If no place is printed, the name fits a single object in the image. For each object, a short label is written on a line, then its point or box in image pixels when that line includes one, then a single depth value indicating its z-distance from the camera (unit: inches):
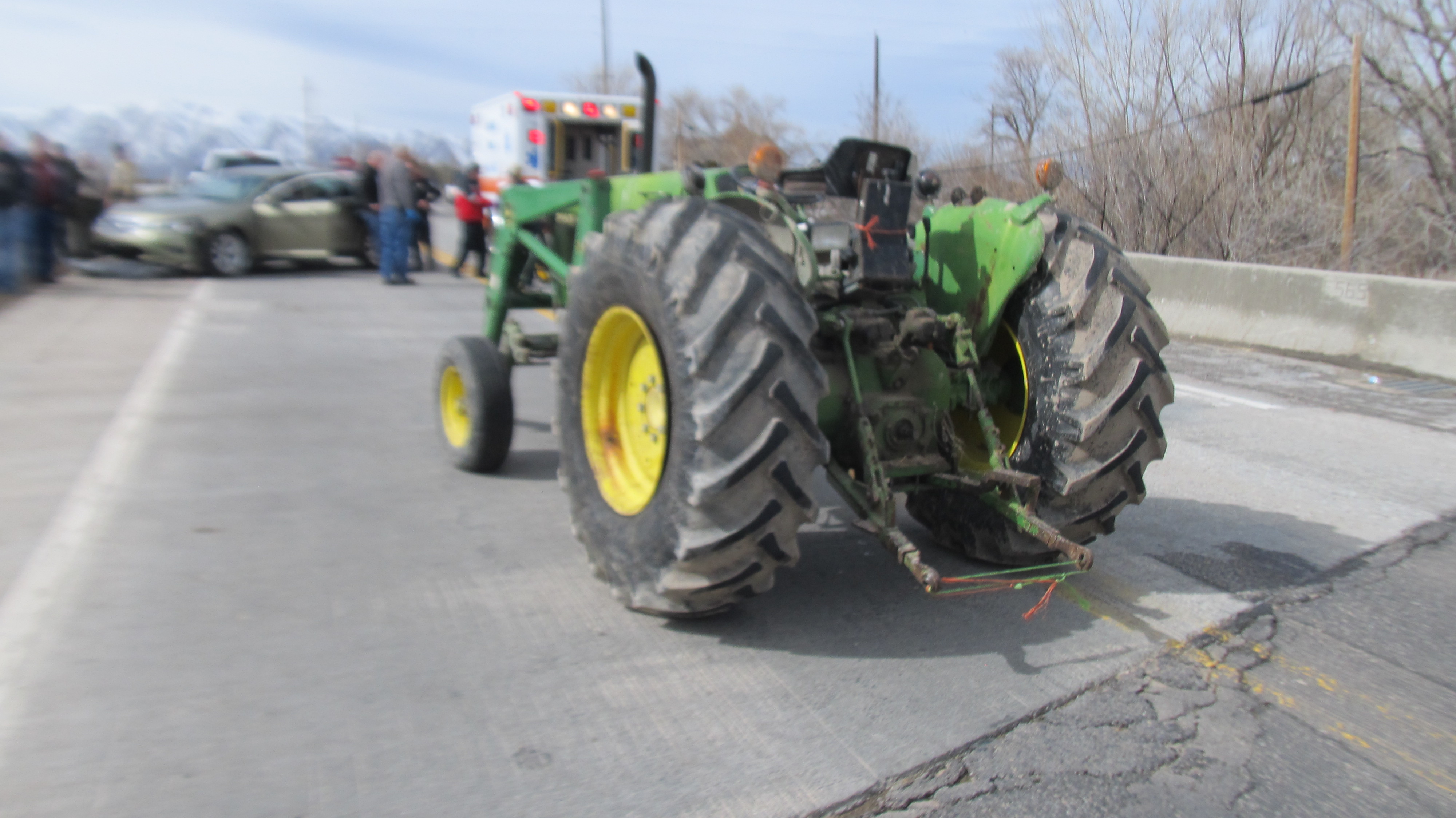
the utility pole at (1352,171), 430.3
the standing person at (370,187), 617.0
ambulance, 707.4
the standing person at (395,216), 555.8
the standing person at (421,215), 605.3
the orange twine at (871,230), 159.8
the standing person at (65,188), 525.3
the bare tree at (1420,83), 574.2
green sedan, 565.3
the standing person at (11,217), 465.4
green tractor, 130.6
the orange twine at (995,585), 167.3
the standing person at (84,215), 607.2
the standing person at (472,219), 598.2
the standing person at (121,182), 723.4
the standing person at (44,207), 506.9
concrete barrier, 370.3
